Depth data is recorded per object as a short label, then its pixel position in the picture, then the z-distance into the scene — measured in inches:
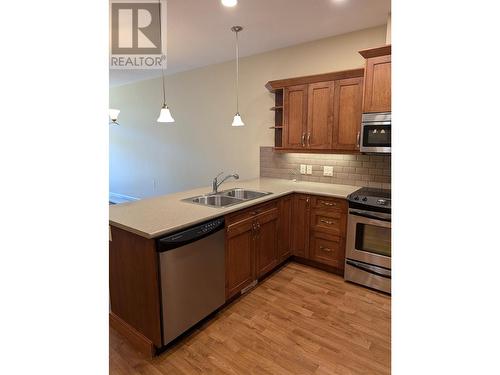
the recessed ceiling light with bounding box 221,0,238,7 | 96.0
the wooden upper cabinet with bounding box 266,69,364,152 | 116.3
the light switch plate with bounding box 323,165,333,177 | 136.5
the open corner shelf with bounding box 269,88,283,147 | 141.2
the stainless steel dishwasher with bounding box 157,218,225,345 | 71.3
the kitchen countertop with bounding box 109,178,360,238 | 70.7
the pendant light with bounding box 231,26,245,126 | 121.1
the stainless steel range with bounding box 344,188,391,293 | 100.9
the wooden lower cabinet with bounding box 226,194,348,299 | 94.9
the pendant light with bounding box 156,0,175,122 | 106.7
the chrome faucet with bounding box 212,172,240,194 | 110.6
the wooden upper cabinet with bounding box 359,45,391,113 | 101.3
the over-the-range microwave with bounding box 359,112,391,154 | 103.3
